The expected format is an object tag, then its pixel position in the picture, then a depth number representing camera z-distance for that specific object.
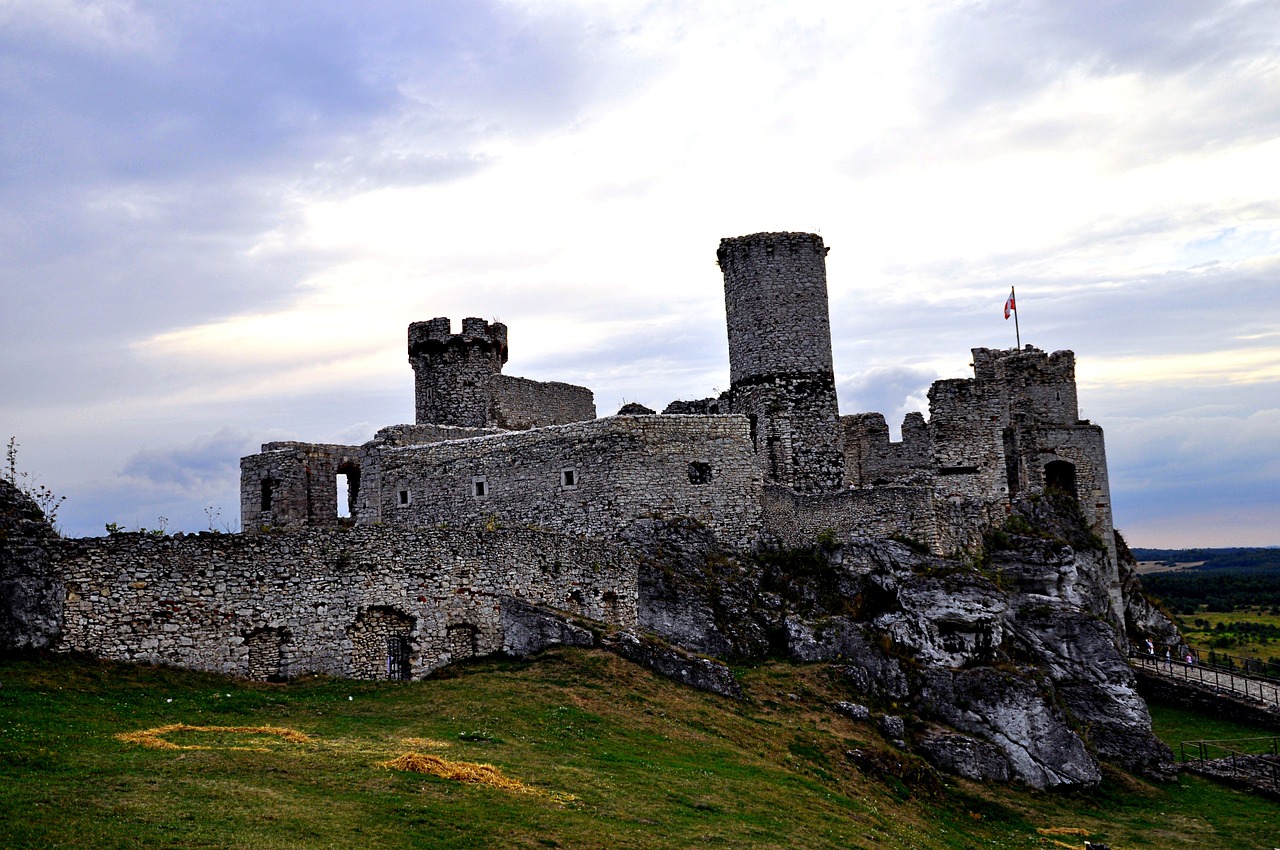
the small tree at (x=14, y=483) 23.38
